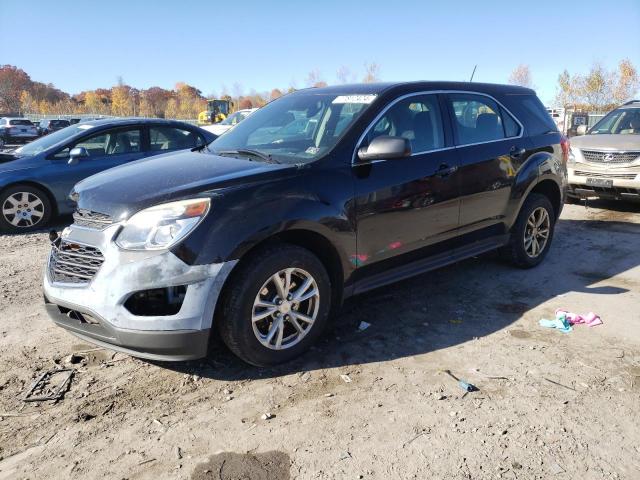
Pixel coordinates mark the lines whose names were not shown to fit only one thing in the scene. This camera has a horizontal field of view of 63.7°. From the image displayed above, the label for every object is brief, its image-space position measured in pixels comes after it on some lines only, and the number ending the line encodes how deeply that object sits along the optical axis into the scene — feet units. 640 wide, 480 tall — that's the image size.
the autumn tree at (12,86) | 265.13
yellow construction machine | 154.84
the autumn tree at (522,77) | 204.74
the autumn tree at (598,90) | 158.20
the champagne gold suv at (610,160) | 27.09
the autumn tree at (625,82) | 160.35
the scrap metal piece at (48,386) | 10.16
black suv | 9.70
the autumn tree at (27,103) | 271.69
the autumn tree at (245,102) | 290.25
